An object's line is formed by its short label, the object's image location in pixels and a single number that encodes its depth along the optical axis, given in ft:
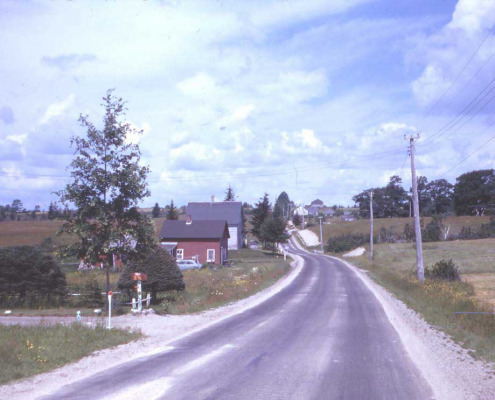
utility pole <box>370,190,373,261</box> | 189.04
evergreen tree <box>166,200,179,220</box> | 312.29
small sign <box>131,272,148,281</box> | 59.44
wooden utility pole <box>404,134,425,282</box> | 95.76
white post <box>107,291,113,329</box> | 52.34
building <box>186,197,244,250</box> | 277.03
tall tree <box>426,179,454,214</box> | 431.02
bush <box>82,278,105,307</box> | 75.10
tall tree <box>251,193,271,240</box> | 297.53
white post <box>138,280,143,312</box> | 60.99
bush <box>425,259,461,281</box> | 100.42
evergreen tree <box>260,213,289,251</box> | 252.62
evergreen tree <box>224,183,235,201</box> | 418.92
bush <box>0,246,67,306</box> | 75.61
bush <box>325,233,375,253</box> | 278.26
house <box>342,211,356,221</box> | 622.42
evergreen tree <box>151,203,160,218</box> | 501.48
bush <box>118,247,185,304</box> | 73.05
